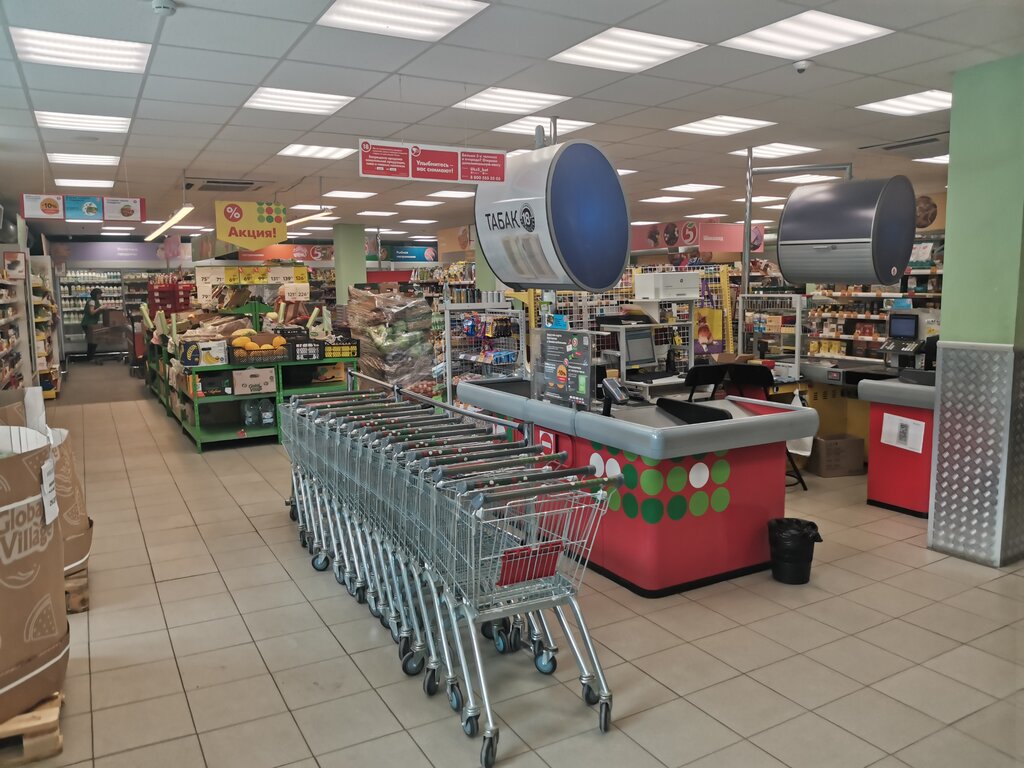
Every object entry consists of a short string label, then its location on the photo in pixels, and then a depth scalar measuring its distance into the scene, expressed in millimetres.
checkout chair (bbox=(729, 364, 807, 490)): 6445
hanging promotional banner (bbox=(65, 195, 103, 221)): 9109
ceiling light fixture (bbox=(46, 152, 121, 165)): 8941
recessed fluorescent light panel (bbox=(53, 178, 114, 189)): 10781
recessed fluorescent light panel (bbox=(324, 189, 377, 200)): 12574
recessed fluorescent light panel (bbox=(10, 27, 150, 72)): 4863
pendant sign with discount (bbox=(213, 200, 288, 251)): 10500
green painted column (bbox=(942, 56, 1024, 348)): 4688
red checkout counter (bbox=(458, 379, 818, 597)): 4180
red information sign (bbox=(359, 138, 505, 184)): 5828
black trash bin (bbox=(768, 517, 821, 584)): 4355
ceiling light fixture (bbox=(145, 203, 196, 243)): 9945
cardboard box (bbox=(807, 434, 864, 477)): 6895
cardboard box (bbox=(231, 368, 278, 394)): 8281
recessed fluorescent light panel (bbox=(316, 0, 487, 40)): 4359
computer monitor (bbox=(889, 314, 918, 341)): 6617
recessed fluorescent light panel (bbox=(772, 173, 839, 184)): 11664
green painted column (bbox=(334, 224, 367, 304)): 17375
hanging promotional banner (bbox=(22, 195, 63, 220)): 8766
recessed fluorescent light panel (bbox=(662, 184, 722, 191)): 12483
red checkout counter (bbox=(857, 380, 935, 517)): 5574
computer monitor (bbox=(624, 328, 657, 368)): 6504
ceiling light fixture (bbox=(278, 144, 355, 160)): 8734
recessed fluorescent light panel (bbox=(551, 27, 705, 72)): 5047
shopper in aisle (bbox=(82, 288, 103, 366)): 19328
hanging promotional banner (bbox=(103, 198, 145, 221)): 9336
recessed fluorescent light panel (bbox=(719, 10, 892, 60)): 4742
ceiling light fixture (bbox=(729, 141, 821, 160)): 9062
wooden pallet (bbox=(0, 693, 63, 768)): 2785
